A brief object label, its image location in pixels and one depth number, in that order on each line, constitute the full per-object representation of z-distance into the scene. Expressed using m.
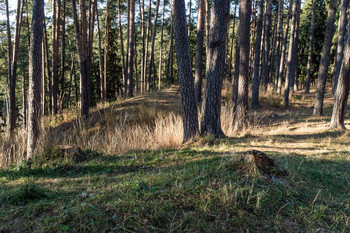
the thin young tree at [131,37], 15.62
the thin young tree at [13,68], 13.16
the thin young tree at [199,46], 12.70
